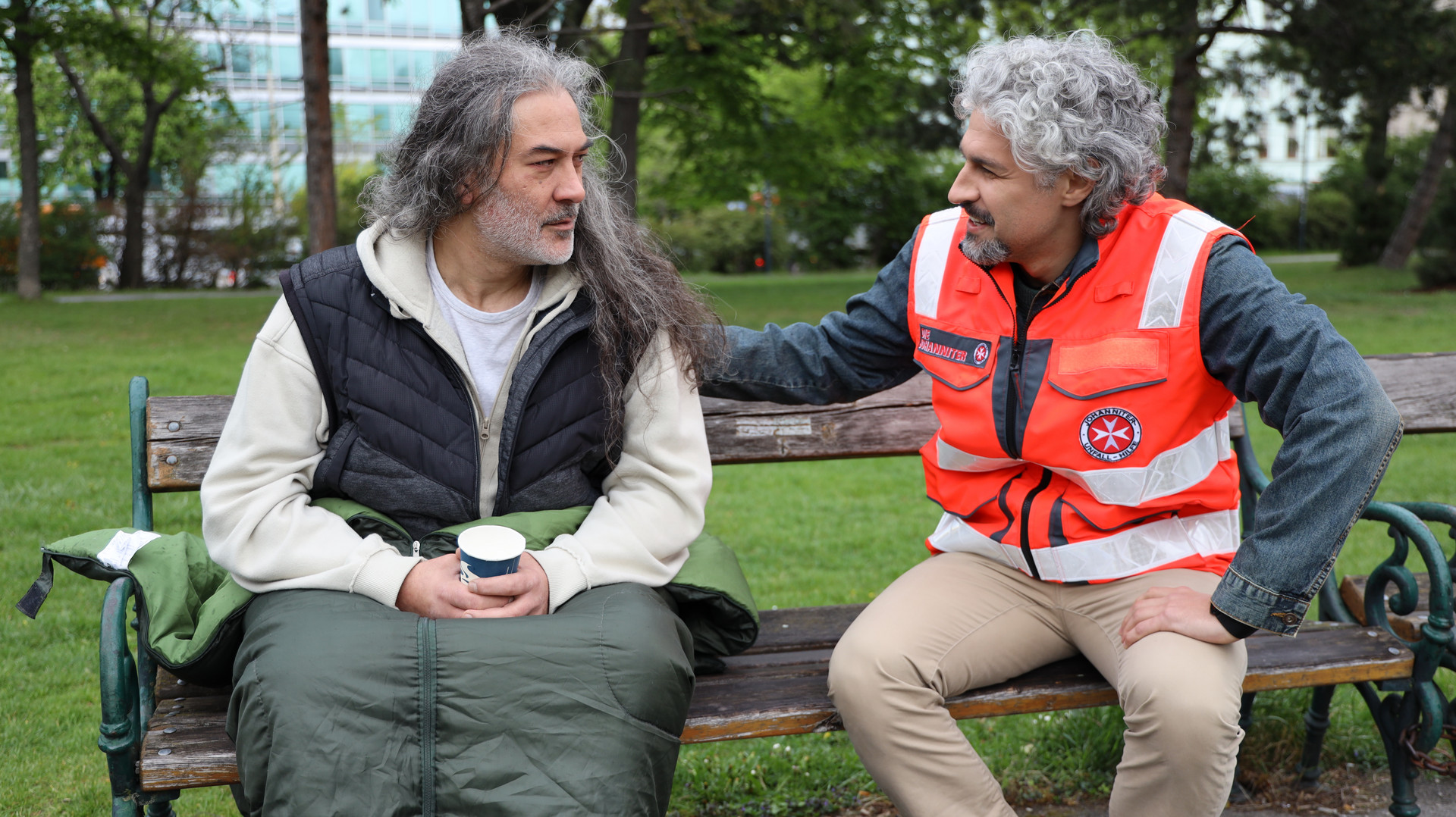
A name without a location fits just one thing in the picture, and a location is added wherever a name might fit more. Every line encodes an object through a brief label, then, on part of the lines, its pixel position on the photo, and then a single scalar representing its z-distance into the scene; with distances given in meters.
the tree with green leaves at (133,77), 15.26
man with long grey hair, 2.00
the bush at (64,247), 22.39
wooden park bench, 2.22
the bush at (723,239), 31.12
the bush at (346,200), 24.31
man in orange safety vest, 2.25
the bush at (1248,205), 36.19
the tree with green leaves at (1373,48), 14.58
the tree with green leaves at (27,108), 14.61
